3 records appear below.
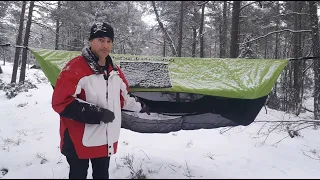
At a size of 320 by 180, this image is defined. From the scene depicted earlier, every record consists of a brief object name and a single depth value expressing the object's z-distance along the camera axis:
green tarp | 3.38
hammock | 3.39
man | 2.19
